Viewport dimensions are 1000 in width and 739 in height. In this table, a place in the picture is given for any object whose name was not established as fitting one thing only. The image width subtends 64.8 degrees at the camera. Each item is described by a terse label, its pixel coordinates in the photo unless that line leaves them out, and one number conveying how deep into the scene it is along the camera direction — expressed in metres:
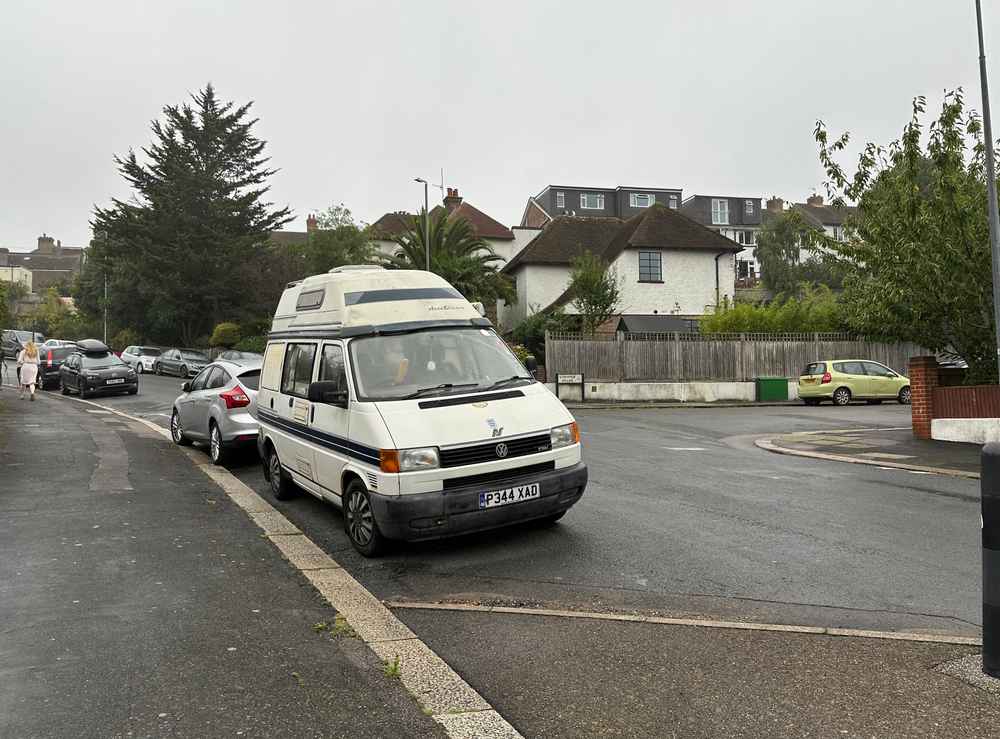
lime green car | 26.47
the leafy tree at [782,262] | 62.72
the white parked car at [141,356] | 39.56
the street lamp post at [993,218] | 12.41
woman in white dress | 23.69
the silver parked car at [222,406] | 11.27
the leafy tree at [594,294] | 32.75
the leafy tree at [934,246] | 13.42
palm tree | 41.22
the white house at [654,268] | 39.62
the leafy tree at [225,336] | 45.84
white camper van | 6.01
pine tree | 48.28
